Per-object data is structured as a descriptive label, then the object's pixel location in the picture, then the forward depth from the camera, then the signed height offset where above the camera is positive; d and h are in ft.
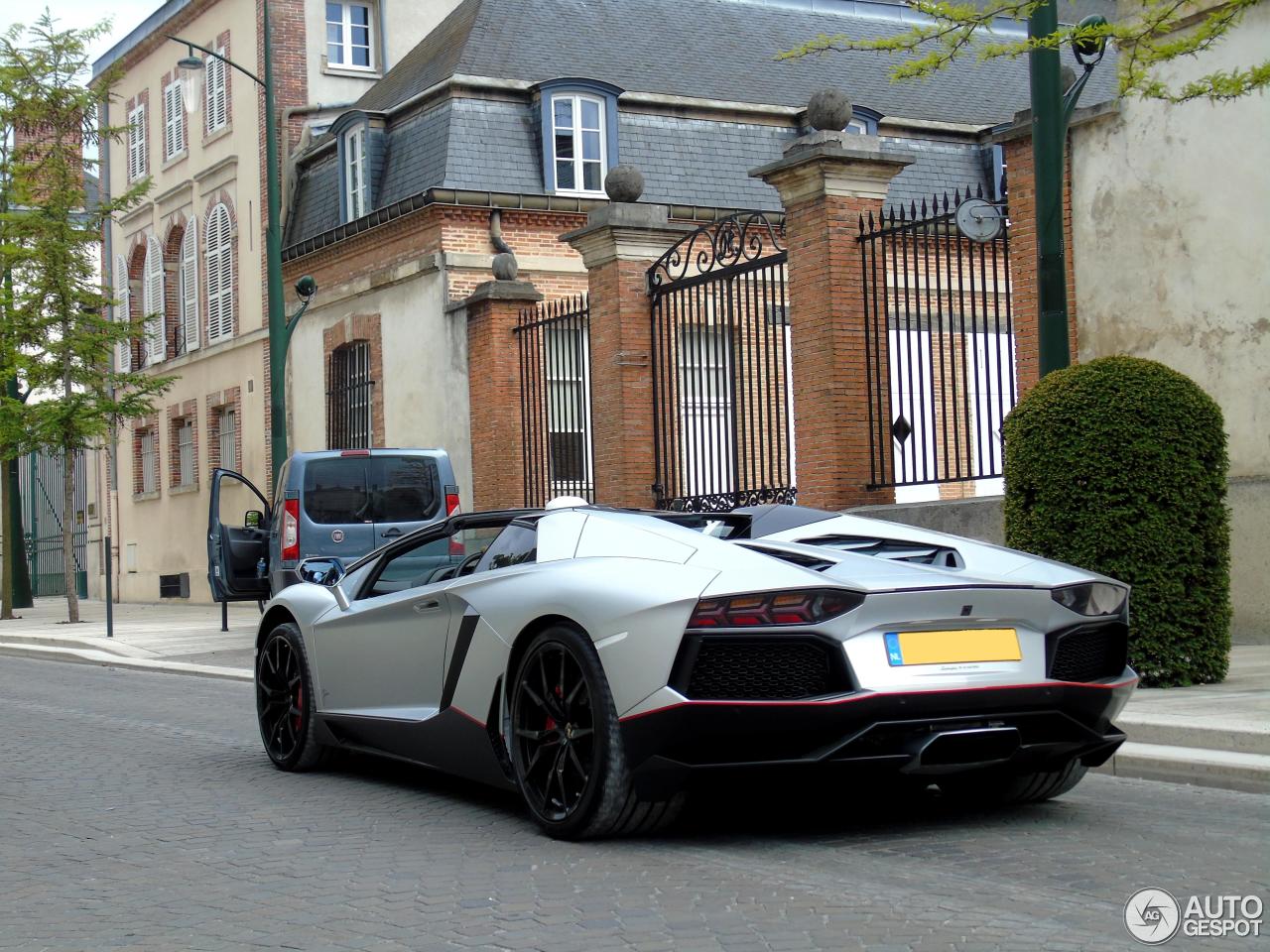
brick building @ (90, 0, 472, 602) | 99.60 +19.41
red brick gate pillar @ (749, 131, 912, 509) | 48.37 +5.56
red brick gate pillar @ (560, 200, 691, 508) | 58.39 +6.27
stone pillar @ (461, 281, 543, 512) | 68.74 +4.83
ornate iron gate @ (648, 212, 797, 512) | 51.88 +3.54
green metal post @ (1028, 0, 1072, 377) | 34.01 +5.82
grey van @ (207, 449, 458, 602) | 54.65 +0.53
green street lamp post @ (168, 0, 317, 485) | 70.74 +9.58
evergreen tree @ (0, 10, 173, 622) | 83.30 +13.05
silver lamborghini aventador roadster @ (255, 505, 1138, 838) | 17.89 -1.74
